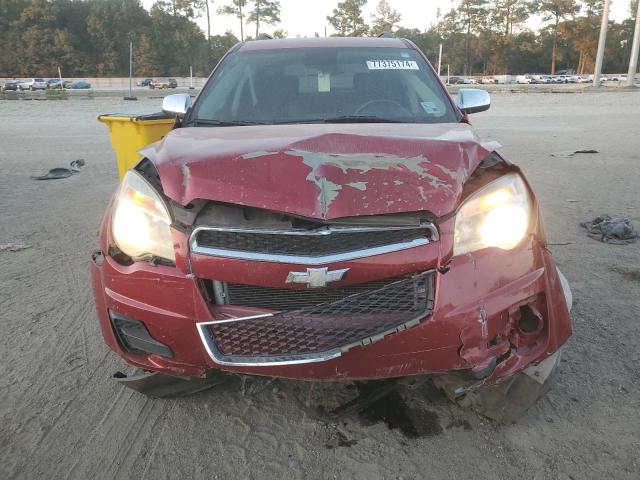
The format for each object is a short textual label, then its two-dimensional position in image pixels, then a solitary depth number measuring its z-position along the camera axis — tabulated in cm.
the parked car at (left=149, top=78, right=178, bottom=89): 5566
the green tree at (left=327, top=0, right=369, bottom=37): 7500
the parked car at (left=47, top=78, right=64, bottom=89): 5276
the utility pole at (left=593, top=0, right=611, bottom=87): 3641
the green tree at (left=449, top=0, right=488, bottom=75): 7744
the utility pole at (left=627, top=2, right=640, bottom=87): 3509
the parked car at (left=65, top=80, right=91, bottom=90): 5350
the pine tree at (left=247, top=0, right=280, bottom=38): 7269
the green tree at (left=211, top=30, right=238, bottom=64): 7869
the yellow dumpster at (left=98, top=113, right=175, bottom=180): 564
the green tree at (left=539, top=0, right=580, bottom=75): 6906
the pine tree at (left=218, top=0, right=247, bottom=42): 7284
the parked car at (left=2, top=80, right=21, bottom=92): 4906
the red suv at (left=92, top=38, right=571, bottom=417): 178
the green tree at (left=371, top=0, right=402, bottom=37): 7744
